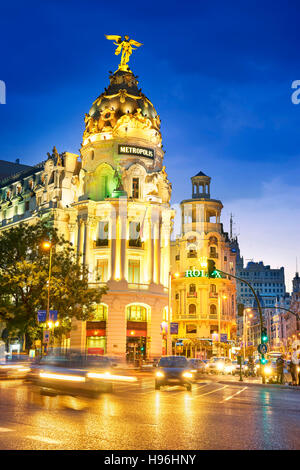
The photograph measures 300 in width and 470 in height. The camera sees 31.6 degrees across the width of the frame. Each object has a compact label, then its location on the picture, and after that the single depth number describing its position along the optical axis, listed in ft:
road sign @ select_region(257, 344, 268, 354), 101.04
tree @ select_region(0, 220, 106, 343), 133.69
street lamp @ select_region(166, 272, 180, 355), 160.81
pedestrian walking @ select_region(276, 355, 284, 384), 107.65
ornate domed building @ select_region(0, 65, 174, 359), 196.34
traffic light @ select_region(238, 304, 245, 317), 143.33
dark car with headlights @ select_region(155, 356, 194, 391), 77.51
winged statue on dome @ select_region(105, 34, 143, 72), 230.89
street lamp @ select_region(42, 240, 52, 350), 127.03
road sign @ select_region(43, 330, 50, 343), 123.44
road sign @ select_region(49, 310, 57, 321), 121.08
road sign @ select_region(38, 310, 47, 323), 121.39
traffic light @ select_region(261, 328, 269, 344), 106.01
